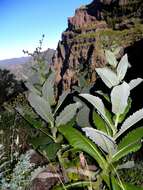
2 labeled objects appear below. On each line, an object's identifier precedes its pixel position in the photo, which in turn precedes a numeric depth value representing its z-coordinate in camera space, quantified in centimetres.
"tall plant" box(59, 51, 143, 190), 116
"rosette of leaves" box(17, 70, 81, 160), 124
